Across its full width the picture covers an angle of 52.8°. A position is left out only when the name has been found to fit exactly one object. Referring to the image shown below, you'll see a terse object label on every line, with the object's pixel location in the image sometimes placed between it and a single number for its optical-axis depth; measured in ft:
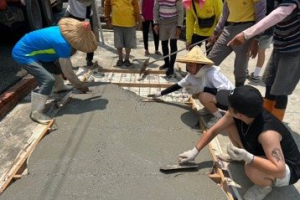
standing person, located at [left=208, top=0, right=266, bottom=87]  9.48
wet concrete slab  6.43
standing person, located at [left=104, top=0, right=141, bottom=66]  14.12
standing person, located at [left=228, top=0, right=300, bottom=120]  7.11
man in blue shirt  9.73
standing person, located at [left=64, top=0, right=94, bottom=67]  13.70
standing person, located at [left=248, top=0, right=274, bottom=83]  13.43
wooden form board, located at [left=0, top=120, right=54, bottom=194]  6.88
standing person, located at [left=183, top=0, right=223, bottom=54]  11.61
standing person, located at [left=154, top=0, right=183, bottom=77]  13.65
